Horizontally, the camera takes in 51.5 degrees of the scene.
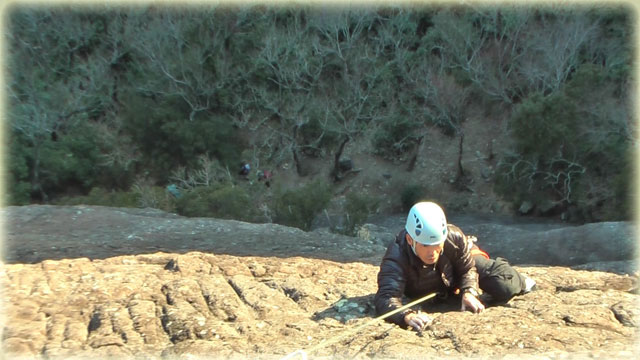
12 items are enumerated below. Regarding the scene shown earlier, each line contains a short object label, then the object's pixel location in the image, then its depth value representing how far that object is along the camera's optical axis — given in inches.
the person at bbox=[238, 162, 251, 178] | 1109.1
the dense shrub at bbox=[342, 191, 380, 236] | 726.5
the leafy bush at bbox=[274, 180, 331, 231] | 735.1
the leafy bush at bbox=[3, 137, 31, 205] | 920.9
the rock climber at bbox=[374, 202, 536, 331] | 182.2
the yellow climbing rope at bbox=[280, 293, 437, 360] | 162.3
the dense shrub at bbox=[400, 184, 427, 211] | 1014.4
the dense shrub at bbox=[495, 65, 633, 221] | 829.2
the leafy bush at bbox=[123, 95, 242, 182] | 1099.9
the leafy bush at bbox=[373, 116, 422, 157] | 1111.6
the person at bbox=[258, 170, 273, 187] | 1103.5
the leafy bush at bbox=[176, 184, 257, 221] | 701.9
